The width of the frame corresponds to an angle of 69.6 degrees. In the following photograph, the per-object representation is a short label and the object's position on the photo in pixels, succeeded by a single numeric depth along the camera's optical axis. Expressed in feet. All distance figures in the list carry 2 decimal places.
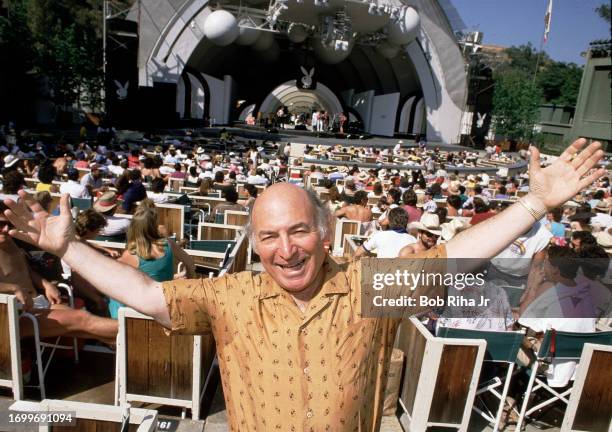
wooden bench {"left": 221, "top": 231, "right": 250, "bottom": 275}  12.91
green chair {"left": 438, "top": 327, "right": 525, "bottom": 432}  9.49
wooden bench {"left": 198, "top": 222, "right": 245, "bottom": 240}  18.03
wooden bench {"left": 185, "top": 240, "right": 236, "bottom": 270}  14.73
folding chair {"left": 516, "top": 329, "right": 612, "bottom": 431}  9.77
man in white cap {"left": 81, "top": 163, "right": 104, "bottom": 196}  23.98
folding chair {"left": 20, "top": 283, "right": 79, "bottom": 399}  9.73
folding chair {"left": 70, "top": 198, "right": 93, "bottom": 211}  19.76
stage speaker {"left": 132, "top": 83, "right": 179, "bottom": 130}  79.61
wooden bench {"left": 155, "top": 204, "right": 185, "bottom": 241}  18.88
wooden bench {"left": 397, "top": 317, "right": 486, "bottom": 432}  9.34
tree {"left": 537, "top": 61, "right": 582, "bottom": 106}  149.38
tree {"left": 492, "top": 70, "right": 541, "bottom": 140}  126.00
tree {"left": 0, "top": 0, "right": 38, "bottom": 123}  70.03
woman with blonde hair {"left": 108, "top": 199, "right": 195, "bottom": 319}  11.21
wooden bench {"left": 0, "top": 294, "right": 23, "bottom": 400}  9.21
